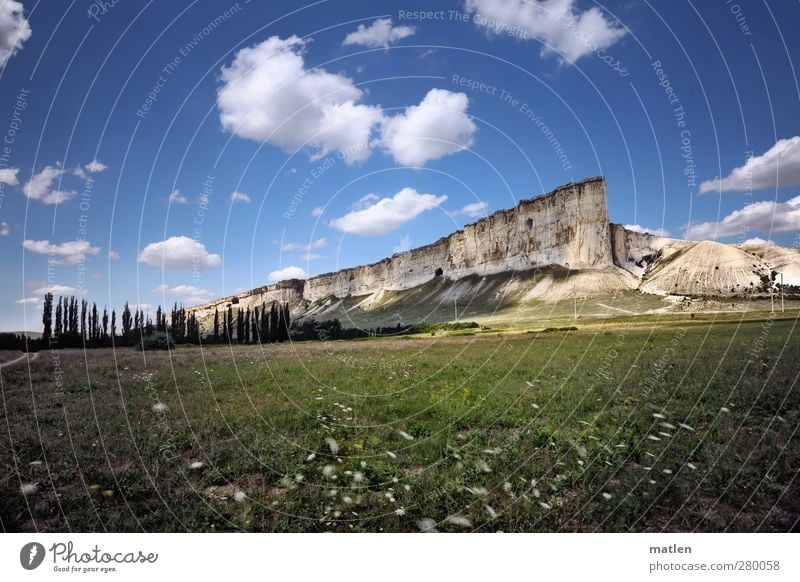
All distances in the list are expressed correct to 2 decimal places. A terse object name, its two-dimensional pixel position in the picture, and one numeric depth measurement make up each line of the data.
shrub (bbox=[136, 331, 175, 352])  31.42
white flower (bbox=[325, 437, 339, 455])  6.55
